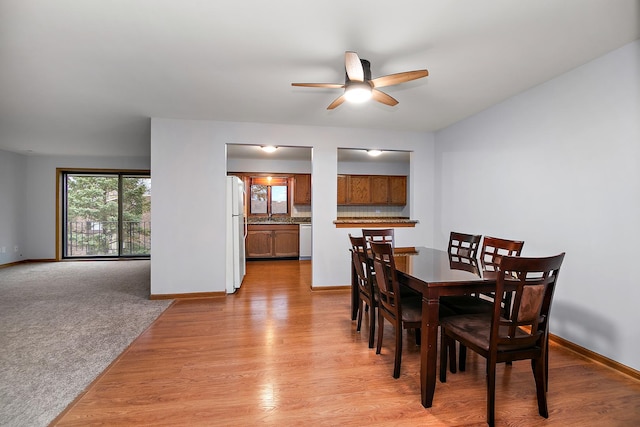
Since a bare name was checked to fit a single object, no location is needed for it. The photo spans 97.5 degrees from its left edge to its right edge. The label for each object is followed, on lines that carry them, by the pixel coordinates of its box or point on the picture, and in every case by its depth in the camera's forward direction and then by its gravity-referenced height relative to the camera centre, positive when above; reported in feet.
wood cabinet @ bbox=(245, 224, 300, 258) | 21.11 -2.22
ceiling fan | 6.48 +3.32
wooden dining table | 5.53 -1.58
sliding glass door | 21.45 -0.32
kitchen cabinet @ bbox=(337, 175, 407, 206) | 22.44 +1.84
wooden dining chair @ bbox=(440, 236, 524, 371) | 6.83 -2.31
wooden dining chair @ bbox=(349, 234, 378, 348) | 7.91 -2.10
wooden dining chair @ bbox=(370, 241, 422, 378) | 6.45 -2.34
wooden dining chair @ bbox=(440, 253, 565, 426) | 4.77 -2.15
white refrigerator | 12.96 -1.08
